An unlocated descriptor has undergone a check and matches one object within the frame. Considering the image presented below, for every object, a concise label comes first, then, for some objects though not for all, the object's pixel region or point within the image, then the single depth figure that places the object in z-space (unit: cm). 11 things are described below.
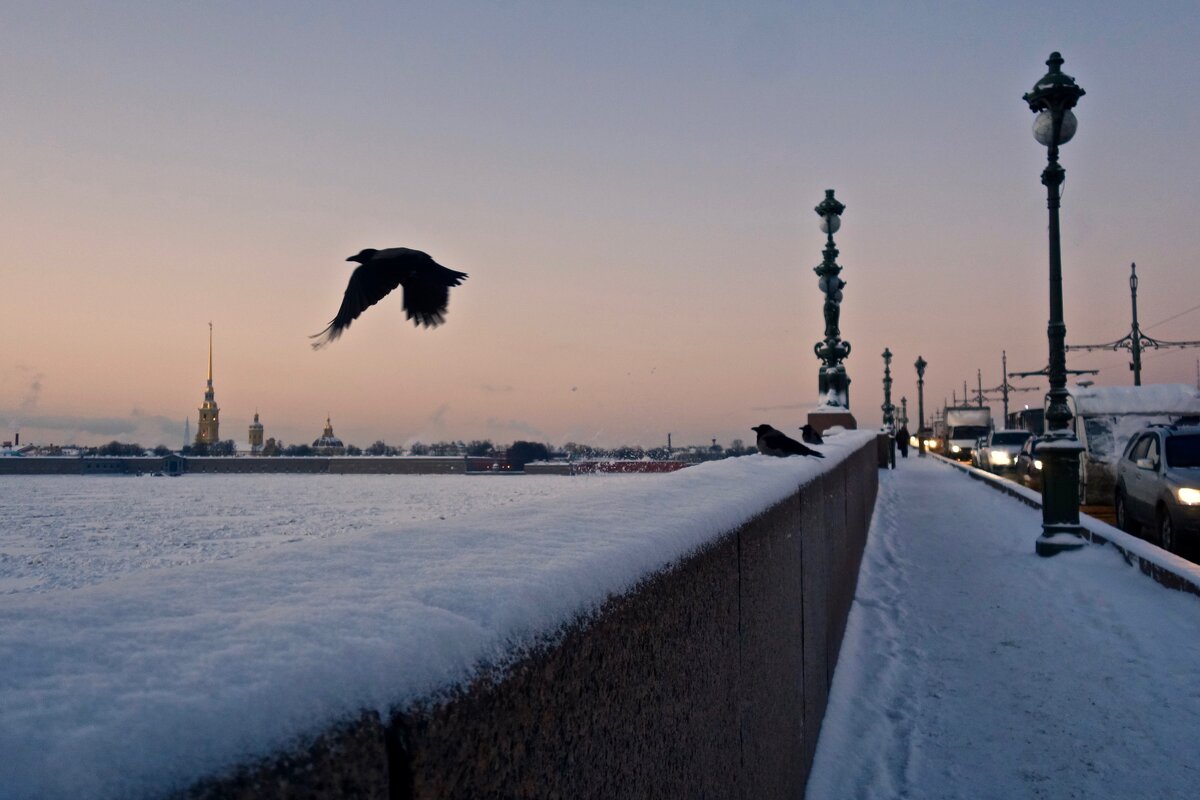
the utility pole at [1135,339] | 4022
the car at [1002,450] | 3288
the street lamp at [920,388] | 5512
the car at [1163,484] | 1108
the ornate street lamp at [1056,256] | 1089
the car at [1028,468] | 2250
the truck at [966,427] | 5100
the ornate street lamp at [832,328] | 2034
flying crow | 789
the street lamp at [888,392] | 4981
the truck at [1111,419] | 1848
